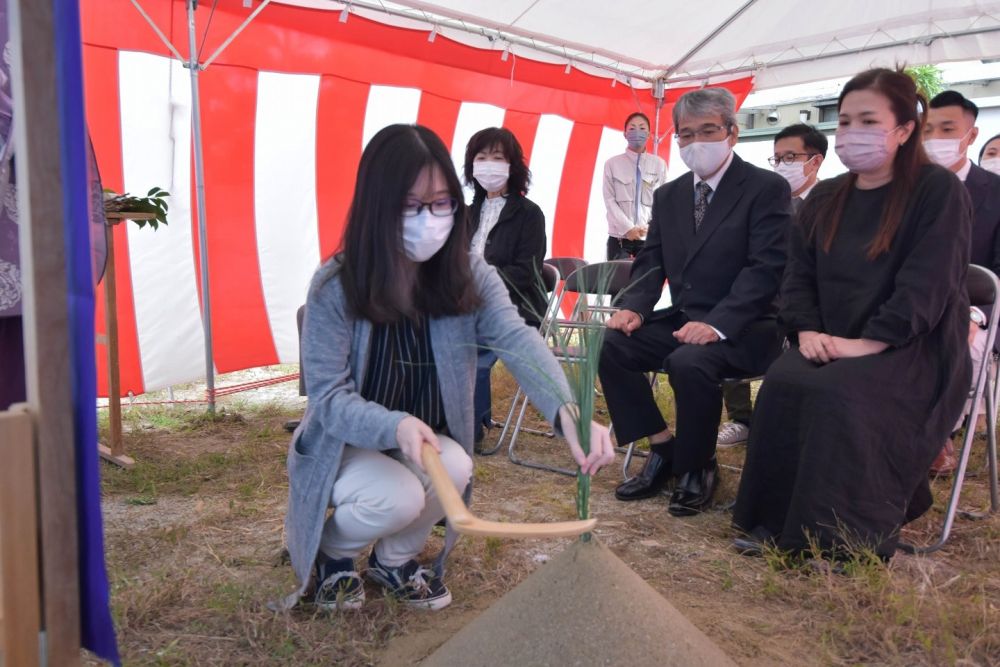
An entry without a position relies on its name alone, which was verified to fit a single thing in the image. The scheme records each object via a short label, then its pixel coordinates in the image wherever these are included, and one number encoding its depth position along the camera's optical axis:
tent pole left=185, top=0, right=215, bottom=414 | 4.36
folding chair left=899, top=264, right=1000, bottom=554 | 2.61
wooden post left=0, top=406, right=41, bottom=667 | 1.05
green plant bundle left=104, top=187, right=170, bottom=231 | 3.37
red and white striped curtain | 4.62
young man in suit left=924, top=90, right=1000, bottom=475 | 3.40
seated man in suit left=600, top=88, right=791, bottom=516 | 2.98
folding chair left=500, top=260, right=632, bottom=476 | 3.59
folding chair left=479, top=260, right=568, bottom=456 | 3.92
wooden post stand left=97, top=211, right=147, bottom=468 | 3.40
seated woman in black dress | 2.38
